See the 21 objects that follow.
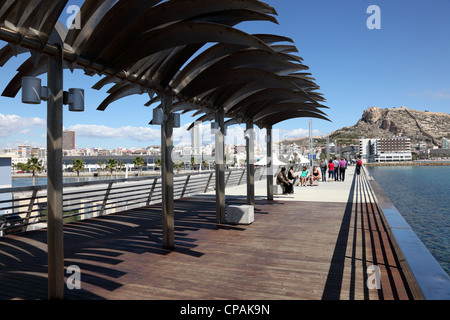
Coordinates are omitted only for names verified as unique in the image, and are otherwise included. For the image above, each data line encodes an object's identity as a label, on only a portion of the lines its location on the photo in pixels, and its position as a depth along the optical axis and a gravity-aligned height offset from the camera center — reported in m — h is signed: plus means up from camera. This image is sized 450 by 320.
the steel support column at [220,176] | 8.95 -0.46
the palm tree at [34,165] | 105.44 -1.18
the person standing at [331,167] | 24.34 -0.74
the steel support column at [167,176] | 6.46 -0.31
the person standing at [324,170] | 25.32 -0.98
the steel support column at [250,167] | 10.84 -0.29
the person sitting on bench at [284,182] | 15.62 -1.13
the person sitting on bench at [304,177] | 21.22 -1.23
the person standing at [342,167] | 25.06 -0.77
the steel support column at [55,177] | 4.02 -0.19
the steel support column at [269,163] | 13.14 -0.23
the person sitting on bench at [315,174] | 21.31 -1.09
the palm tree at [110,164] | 128.00 -1.53
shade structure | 3.84 +1.58
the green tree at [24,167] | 114.60 -1.91
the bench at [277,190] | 15.90 -1.49
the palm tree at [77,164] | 127.75 -1.47
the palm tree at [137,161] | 123.94 -0.54
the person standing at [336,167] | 26.08 -0.80
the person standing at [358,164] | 28.57 -0.68
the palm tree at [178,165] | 151.98 -2.78
